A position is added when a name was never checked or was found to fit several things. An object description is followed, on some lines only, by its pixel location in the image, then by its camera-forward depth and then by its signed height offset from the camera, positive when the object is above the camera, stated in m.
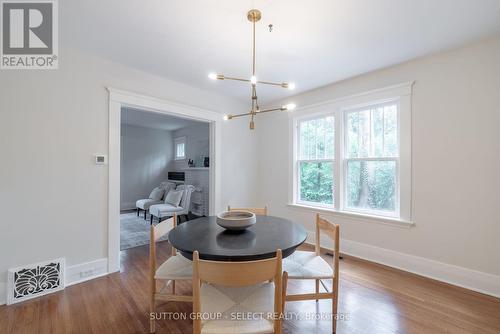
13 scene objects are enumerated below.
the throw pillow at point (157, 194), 5.57 -0.68
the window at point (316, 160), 3.49 +0.12
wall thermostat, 2.55 +0.09
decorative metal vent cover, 2.04 -1.09
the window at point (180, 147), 7.09 +0.63
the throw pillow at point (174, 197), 4.75 -0.66
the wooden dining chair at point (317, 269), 1.68 -0.81
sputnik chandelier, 1.76 +1.25
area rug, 3.68 -1.25
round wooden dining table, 1.32 -0.50
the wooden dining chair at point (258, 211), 2.60 -0.51
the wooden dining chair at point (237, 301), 1.09 -0.76
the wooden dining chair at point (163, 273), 1.65 -0.80
